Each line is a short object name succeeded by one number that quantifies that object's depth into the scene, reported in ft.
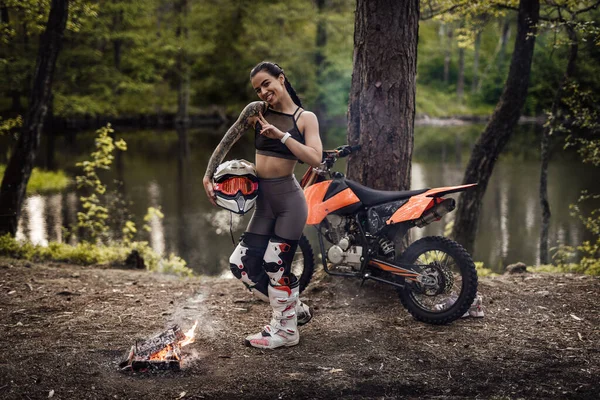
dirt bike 16.55
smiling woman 14.64
